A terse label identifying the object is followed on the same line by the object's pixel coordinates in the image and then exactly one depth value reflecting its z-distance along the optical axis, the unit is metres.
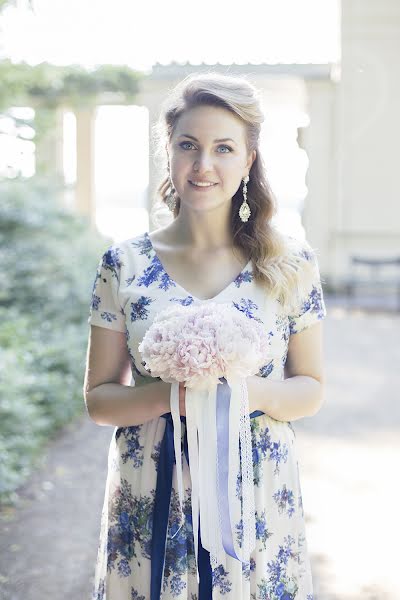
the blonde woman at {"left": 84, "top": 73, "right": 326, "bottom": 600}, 2.12
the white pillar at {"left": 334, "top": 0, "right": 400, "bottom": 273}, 15.68
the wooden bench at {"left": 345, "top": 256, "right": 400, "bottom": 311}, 14.56
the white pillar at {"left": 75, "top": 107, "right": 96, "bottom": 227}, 16.14
